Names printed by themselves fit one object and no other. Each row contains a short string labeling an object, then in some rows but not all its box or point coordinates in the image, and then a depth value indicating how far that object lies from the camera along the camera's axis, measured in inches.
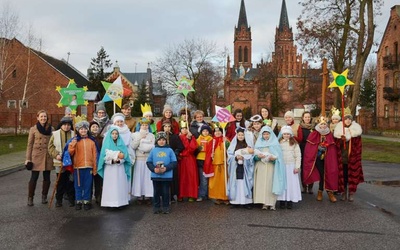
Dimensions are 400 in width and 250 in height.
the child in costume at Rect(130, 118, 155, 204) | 342.3
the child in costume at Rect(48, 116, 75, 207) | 331.0
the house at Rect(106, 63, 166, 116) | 3241.6
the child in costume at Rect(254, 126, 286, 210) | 324.8
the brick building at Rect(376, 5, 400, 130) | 1598.2
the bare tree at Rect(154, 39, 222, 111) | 2032.2
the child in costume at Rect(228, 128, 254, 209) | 330.6
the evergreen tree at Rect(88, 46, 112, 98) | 1930.4
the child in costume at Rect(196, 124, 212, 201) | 359.6
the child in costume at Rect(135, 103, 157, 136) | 363.9
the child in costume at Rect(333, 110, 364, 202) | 359.6
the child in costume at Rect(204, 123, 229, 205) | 345.7
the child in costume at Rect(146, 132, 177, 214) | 309.7
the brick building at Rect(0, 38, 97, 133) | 1635.1
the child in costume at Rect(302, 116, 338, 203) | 357.4
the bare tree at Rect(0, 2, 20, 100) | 1299.2
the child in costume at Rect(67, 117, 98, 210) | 324.2
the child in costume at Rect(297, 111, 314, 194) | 380.2
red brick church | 2239.2
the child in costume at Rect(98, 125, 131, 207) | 318.0
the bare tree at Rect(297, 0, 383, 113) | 844.0
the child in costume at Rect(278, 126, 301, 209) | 331.3
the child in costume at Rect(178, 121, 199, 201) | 354.0
